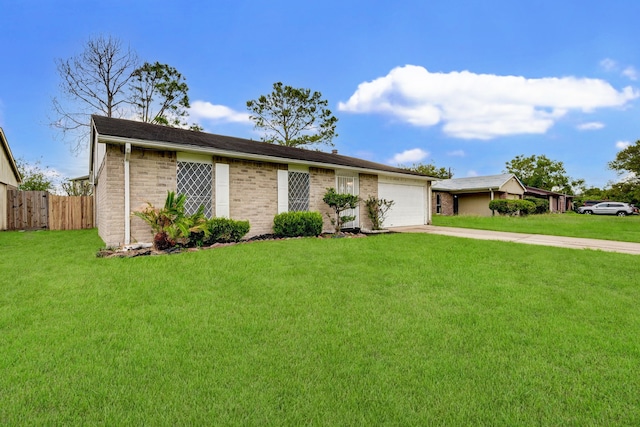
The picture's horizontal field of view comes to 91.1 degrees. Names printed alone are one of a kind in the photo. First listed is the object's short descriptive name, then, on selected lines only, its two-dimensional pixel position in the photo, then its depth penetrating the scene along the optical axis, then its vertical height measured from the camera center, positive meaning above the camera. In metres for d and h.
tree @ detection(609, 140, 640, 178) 25.20 +4.28
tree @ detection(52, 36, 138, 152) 19.03 +8.38
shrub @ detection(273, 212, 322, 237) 9.81 -0.31
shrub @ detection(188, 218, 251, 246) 8.21 -0.49
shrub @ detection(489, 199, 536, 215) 23.58 +0.51
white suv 30.08 +0.30
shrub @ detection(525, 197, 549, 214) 27.55 +0.73
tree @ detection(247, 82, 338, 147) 25.64 +8.08
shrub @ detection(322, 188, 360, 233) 10.95 +0.42
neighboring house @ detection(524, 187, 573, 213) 32.72 +1.64
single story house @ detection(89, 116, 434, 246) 7.70 +1.21
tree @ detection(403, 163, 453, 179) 41.84 +5.99
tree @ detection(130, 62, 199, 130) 21.48 +8.57
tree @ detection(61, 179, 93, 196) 24.56 +2.30
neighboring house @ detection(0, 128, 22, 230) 13.49 +2.13
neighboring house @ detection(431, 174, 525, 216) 25.61 +1.64
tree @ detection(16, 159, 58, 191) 23.11 +3.02
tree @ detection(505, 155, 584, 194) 44.34 +5.76
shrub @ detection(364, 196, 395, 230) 13.08 +0.19
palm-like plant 7.26 -0.14
